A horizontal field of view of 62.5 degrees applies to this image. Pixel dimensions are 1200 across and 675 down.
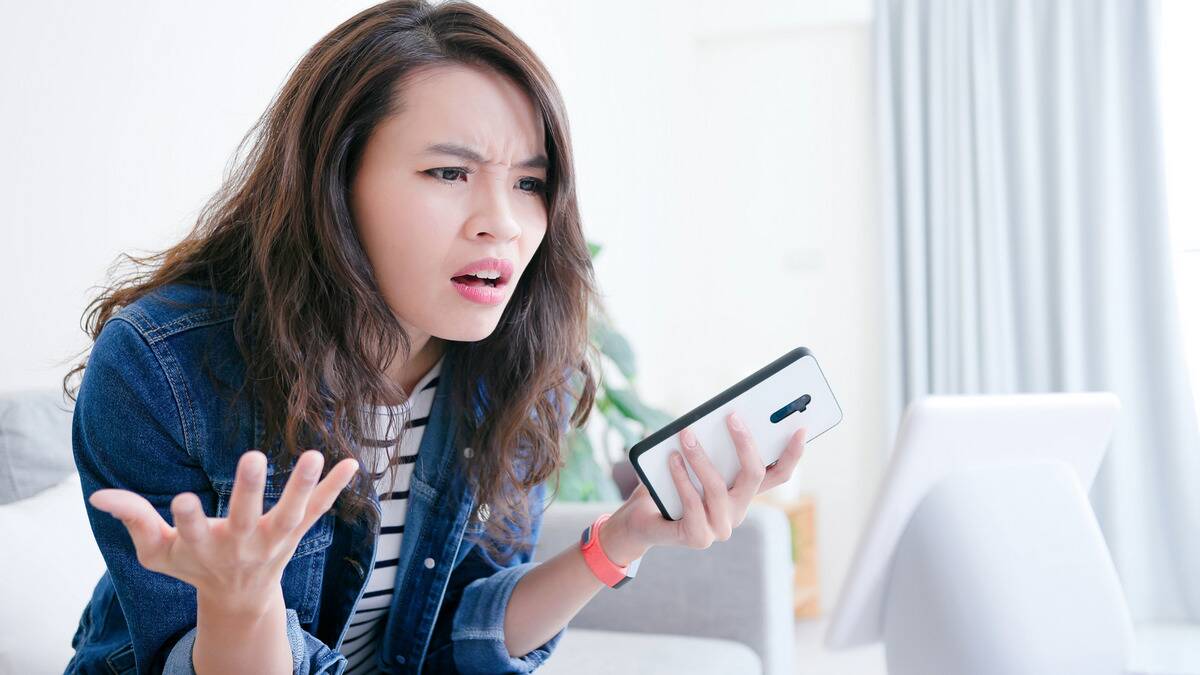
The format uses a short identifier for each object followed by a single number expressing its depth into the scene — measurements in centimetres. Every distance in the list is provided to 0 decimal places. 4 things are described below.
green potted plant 216
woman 84
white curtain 318
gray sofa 152
